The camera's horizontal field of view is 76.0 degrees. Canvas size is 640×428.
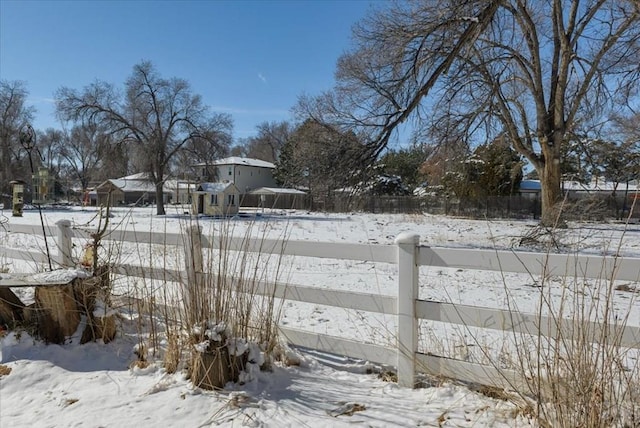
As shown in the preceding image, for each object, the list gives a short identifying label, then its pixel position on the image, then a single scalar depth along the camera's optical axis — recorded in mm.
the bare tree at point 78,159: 54381
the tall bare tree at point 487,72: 9234
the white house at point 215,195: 30612
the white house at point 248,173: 53844
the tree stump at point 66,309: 3289
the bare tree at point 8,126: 43500
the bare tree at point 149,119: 31109
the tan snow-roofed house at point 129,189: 43266
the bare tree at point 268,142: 64125
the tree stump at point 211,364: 2709
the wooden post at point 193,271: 2885
